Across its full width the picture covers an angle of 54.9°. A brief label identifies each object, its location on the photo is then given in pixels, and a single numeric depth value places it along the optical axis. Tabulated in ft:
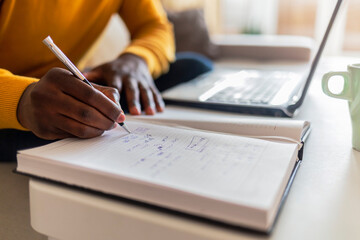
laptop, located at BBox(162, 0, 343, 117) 2.21
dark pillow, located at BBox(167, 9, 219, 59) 6.48
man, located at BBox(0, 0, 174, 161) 1.52
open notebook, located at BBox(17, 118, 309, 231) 1.01
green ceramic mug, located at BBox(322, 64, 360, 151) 1.57
